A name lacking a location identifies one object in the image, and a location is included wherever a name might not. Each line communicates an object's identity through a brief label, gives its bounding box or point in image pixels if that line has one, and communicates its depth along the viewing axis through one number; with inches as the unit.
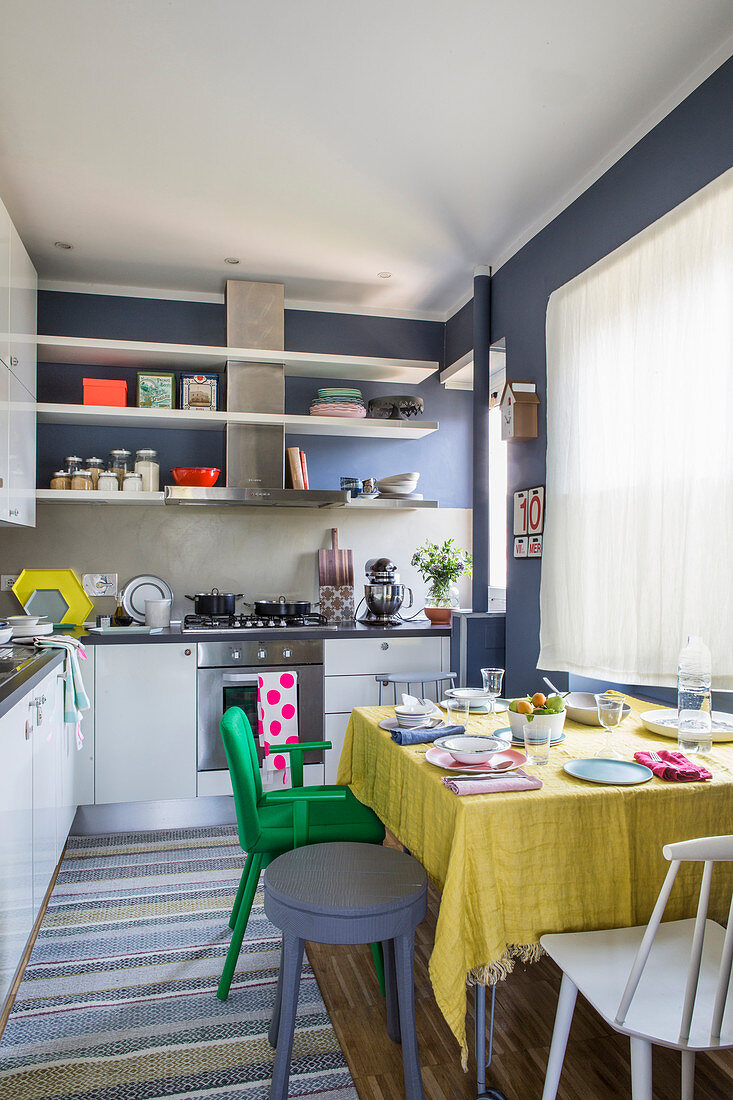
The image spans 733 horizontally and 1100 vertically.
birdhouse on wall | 129.7
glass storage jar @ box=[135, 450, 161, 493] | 154.3
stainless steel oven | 142.9
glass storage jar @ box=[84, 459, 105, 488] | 152.3
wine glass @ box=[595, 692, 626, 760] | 81.0
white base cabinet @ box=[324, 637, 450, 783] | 149.4
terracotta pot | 161.8
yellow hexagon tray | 153.4
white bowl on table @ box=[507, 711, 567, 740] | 80.0
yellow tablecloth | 62.2
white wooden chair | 50.6
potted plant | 162.6
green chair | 82.0
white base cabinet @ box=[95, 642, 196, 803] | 138.6
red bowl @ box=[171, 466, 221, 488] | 153.2
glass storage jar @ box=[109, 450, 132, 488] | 154.1
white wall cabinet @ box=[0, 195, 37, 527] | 119.0
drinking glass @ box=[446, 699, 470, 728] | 91.6
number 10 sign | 129.2
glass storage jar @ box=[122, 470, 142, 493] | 151.6
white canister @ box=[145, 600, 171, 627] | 152.3
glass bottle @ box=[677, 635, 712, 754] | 80.4
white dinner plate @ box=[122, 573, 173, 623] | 159.2
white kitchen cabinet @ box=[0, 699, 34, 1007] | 75.0
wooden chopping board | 170.2
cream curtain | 88.5
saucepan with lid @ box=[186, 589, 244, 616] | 154.5
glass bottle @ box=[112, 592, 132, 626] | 153.6
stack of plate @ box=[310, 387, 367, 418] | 160.7
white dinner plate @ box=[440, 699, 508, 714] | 95.1
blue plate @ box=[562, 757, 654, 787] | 69.2
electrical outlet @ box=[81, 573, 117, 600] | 158.7
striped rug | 73.3
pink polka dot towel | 144.0
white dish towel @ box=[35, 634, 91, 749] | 119.2
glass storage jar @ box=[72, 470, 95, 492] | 148.6
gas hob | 148.7
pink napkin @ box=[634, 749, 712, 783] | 71.1
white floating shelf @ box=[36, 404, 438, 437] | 148.1
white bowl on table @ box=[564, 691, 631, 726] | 93.6
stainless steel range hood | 156.2
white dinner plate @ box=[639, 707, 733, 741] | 84.4
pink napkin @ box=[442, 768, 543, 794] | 65.6
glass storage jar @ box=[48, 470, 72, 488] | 149.0
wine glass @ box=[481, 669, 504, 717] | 90.0
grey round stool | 64.6
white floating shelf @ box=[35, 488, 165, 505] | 146.4
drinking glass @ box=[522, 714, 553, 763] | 73.6
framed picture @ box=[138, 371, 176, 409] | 155.1
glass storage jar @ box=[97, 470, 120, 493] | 150.0
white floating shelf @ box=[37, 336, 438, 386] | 148.4
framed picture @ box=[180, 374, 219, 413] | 157.1
